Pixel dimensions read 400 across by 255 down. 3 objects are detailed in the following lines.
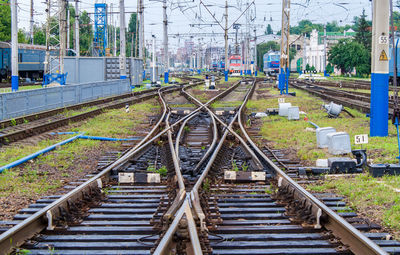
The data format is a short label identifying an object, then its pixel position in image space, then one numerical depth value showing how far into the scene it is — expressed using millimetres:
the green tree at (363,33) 86688
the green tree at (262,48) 130750
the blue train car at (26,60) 52938
